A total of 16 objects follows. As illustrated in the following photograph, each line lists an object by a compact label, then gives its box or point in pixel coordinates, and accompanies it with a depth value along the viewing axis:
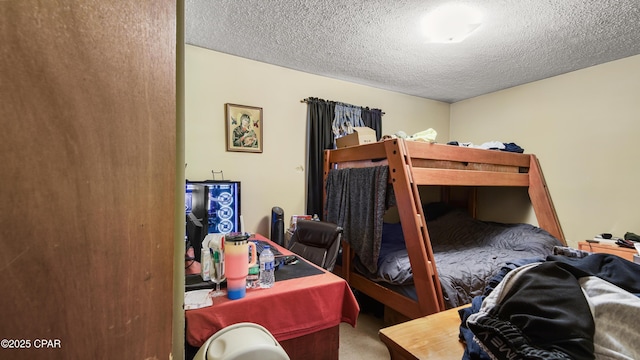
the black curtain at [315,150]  3.16
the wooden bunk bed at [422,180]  1.96
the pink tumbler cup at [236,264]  1.18
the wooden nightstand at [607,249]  2.19
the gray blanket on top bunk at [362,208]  2.29
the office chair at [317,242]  1.93
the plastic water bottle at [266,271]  1.37
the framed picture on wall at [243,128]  2.74
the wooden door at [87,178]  0.35
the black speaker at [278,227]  2.73
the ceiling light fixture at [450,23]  1.93
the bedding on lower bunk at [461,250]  2.07
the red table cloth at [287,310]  1.13
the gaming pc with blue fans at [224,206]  2.54
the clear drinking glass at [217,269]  1.29
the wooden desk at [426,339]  0.83
